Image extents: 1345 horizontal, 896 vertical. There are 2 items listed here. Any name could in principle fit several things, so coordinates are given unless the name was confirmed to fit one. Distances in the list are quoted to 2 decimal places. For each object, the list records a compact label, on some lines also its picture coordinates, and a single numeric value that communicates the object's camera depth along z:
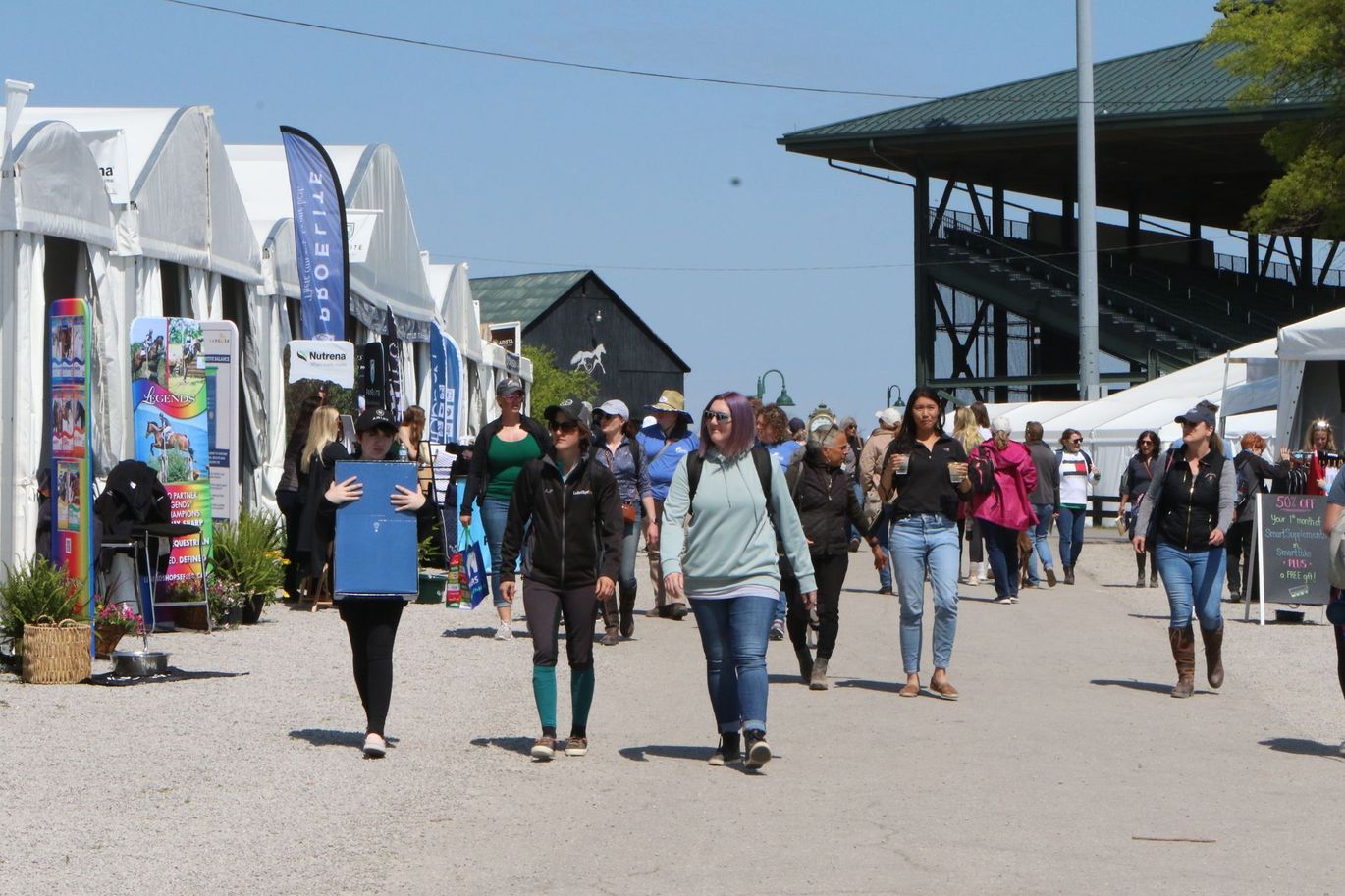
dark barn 82.50
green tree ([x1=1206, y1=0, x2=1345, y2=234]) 38.00
